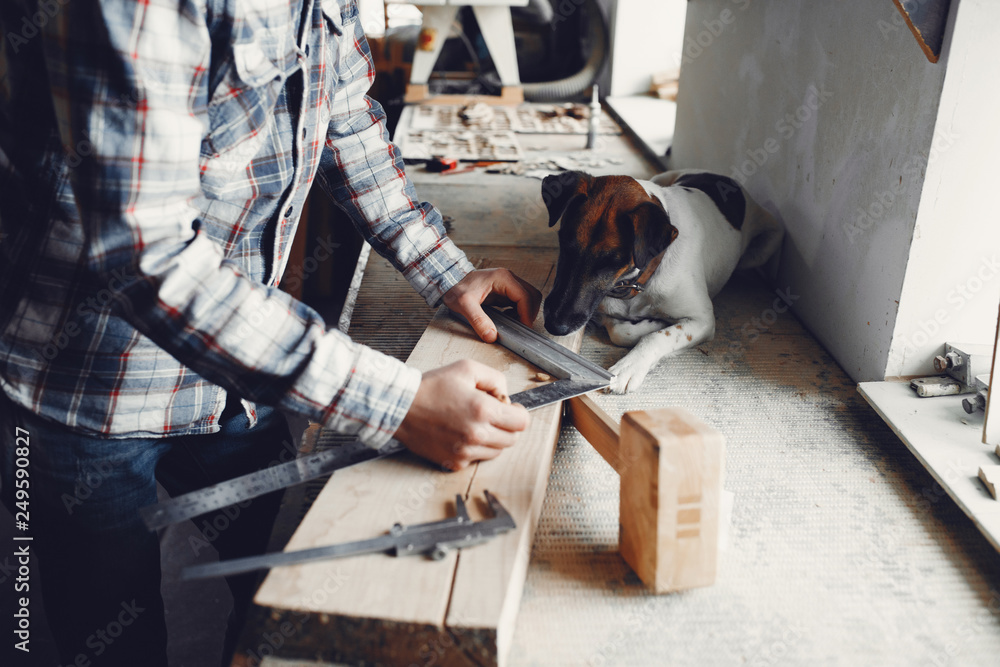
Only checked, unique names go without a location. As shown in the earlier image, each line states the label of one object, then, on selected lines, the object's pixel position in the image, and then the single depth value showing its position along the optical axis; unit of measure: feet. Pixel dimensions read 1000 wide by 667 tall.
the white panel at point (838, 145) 5.02
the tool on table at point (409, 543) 2.91
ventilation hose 18.29
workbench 3.23
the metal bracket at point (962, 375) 4.83
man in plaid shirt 2.59
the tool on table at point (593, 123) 12.52
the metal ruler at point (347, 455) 3.29
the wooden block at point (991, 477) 3.99
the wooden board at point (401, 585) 2.78
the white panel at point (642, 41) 16.33
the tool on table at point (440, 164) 11.09
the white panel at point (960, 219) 4.40
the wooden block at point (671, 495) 3.01
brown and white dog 5.81
